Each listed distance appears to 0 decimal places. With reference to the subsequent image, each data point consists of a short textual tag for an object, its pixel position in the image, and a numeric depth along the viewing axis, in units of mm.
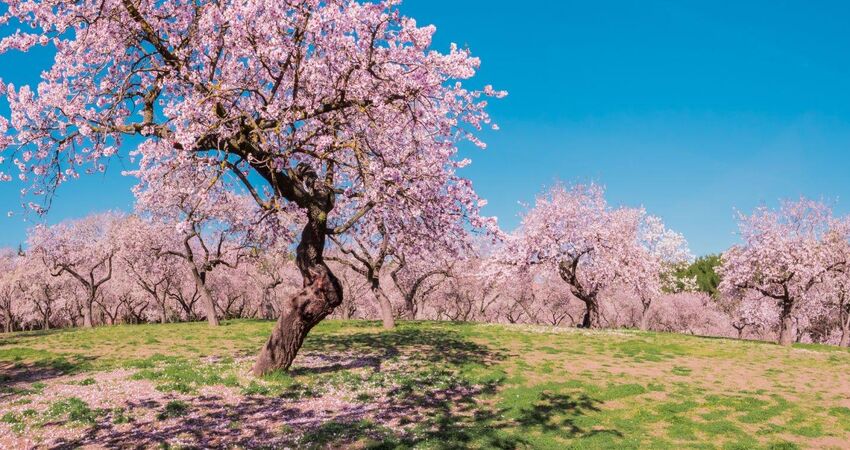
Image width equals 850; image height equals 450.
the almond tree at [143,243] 50781
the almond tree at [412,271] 40569
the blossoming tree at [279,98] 14953
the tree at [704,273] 98562
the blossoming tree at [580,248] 41625
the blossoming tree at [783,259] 36469
